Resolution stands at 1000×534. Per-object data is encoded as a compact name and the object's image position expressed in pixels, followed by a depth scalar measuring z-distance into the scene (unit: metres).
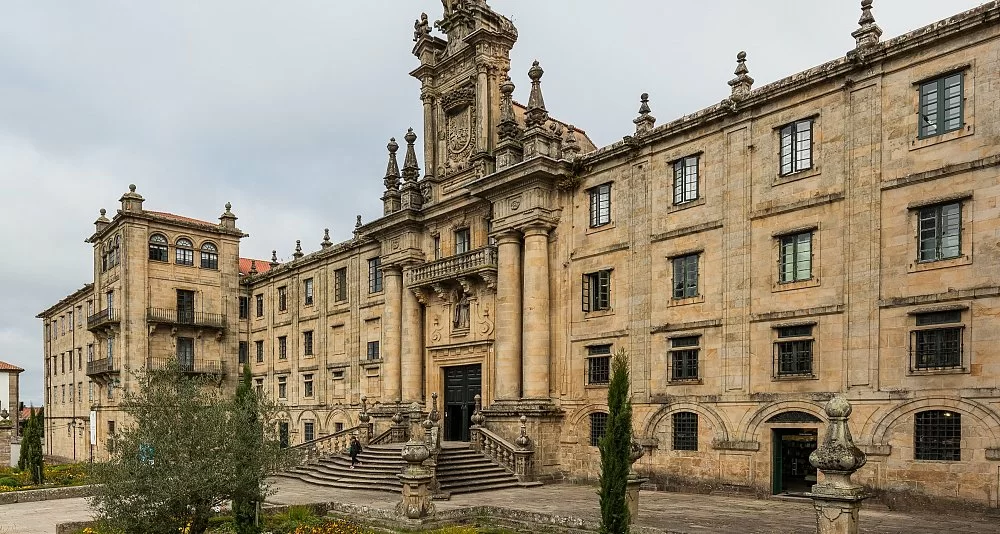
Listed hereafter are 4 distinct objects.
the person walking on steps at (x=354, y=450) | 28.42
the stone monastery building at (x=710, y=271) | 18.48
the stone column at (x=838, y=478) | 12.56
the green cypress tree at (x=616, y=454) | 15.16
